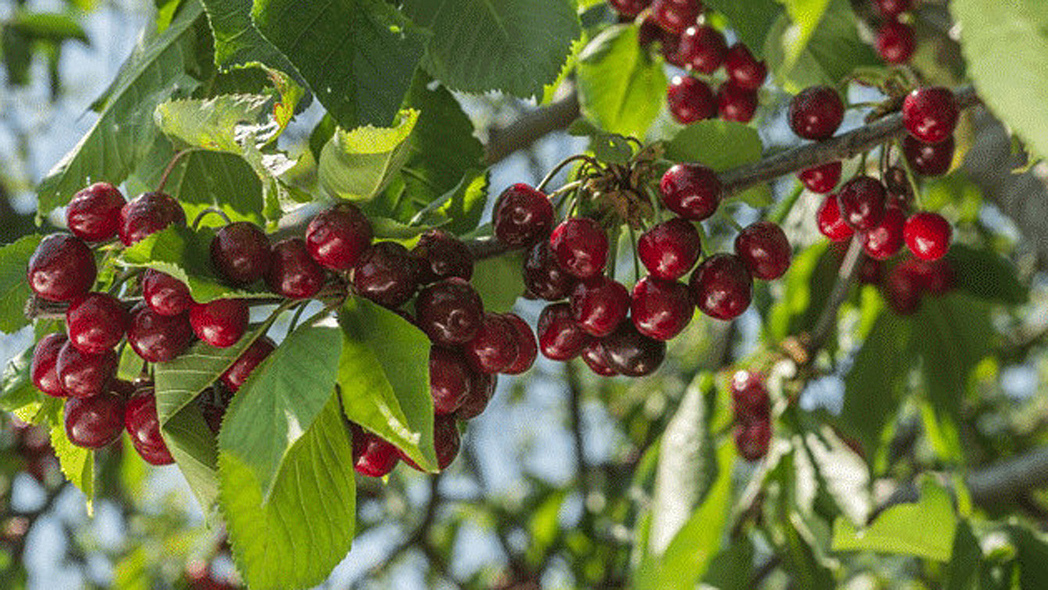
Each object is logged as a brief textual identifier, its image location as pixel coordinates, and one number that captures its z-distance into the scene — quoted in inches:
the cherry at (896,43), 70.8
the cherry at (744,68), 65.9
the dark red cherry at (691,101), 66.4
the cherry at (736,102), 66.6
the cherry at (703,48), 65.6
